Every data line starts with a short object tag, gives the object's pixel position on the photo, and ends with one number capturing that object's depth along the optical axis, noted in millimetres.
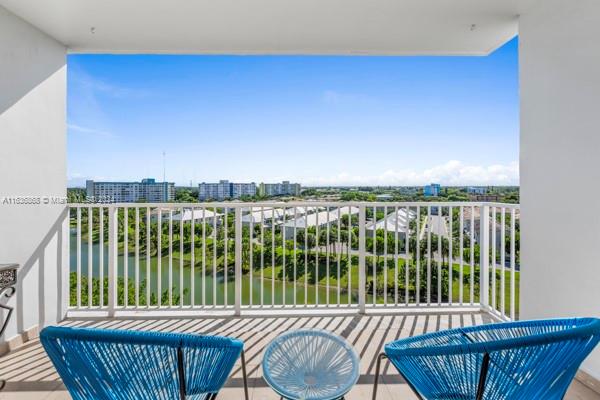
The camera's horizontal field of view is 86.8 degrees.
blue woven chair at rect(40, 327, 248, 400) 1070
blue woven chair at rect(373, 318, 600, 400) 1060
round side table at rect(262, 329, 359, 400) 1380
